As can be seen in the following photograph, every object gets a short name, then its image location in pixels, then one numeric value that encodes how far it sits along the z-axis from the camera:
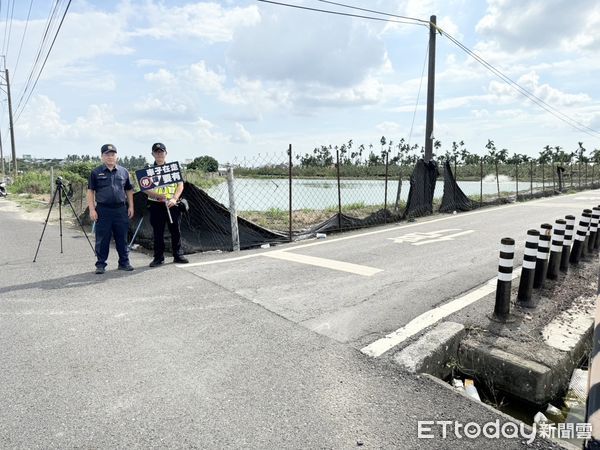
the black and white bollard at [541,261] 5.16
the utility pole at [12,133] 36.81
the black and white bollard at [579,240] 6.43
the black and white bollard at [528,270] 4.73
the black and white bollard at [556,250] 5.70
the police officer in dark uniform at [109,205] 6.02
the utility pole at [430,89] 14.22
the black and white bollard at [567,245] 6.08
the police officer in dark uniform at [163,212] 6.66
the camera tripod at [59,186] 7.15
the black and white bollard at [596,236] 7.04
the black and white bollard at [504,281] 4.32
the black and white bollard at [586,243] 6.60
